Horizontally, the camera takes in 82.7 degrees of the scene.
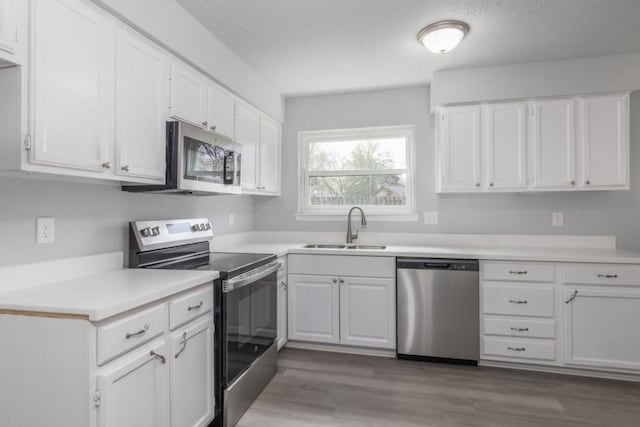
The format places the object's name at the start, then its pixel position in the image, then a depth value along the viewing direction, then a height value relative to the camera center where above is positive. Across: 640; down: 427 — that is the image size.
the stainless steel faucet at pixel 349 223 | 3.49 -0.09
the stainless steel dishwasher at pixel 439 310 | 2.77 -0.74
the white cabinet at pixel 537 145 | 2.82 +0.55
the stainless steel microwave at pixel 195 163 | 2.05 +0.31
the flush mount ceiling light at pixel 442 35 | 2.29 +1.16
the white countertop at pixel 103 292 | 1.27 -0.32
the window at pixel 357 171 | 3.61 +0.44
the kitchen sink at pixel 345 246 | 3.43 -0.32
